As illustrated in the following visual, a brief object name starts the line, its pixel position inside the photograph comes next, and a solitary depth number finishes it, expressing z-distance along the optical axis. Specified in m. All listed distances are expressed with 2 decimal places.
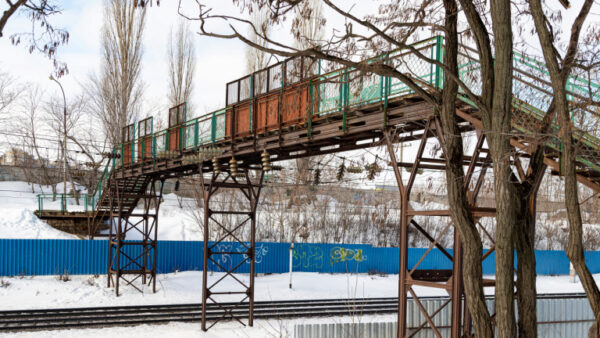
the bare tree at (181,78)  40.66
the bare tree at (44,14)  6.95
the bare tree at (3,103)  41.25
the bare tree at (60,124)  44.41
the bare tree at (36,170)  43.72
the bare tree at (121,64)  38.62
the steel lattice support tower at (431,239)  8.41
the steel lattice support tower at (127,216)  23.09
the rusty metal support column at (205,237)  16.27
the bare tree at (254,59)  36.03
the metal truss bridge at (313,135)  8.20
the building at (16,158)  47.06
